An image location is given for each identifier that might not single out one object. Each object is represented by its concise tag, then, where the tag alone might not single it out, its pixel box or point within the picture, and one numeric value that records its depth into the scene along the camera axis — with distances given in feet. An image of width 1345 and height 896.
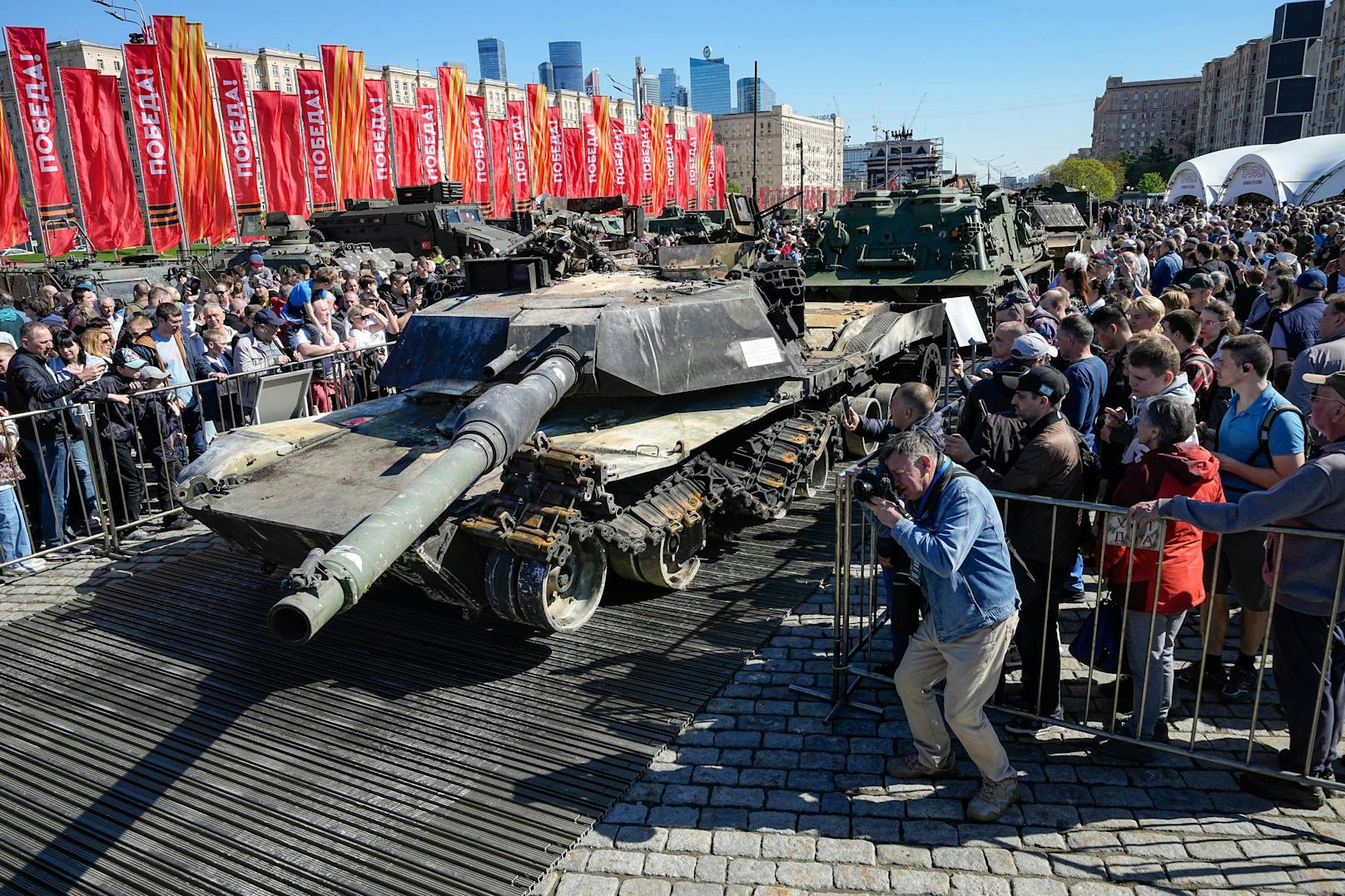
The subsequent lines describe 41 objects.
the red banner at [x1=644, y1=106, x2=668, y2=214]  150.41
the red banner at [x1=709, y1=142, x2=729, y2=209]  170.40
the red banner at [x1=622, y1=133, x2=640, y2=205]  144.77
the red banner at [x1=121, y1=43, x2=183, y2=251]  68.80
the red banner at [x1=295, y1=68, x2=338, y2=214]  86.12
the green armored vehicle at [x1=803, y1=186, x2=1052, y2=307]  49.44
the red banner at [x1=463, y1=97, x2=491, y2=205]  110.93
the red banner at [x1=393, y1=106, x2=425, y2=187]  102.42
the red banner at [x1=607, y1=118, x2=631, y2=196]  140.97
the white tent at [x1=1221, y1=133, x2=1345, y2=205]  149.79
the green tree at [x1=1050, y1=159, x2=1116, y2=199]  299.79
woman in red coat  15.58
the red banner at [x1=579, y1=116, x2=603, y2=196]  135.85
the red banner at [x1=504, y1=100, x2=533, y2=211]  122.21
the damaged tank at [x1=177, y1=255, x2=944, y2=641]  19.75
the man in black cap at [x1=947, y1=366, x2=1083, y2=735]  16.96
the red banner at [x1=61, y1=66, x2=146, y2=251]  66.69
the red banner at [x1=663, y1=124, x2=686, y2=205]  156.46
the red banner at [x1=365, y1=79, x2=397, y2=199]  92.48
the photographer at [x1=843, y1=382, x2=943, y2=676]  16.76
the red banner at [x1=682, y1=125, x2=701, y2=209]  165.37
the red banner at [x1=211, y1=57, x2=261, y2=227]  77.05
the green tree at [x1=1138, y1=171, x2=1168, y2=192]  301.63
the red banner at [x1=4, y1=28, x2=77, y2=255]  62.39
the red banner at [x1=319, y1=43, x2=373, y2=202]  87.76
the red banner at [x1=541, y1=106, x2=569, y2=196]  128.16
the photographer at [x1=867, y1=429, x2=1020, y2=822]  14.19
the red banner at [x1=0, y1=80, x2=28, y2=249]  61.46
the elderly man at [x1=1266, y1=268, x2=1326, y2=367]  27.35
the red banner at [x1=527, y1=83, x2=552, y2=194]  122.11
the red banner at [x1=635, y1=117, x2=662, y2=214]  146.92
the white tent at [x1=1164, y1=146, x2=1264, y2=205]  165.92
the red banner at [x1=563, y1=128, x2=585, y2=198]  133.59
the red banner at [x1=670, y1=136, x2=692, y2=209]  160.56
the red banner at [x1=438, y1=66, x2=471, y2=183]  105.09
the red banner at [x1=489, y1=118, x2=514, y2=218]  121.60
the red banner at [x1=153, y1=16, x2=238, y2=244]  69.62
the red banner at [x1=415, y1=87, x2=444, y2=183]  104.27
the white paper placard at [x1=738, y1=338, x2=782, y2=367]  27.55
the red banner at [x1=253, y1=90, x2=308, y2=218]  83.46
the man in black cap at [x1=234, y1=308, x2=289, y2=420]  34.40
